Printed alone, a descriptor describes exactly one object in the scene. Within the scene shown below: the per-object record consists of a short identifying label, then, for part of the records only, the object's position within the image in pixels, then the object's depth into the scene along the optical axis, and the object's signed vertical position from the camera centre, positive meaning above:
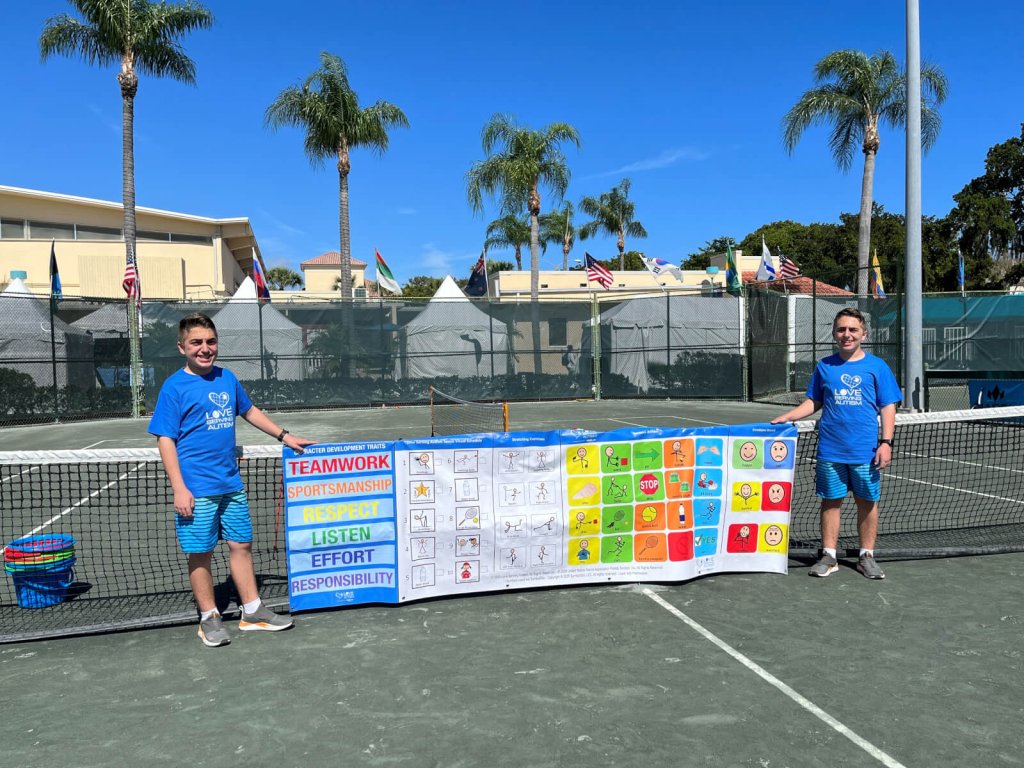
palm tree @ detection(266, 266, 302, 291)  99.31 +10.88
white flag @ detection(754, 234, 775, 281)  31.31 +3.57
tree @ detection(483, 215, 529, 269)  49.81 +8.73
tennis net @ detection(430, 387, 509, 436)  12.44 -1.05
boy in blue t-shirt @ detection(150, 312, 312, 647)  4.27 -0.56
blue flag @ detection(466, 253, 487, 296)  30.57 +3.15
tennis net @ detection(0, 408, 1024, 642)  5.08 -1.59
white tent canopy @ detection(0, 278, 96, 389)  19.86 +0.52
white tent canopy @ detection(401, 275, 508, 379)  23.97 +0.55
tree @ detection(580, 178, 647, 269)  57.12 +10.88
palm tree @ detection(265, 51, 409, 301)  27.77 +8.91
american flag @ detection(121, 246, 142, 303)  21.03 +2.22
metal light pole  12.91 +2.15
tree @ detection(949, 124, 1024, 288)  48.75 +8.94
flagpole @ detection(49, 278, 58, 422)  20.01 +0.04
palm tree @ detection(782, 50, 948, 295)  28.03 +9.37
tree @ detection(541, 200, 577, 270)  59.44 +10.31
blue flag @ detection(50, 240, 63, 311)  25.44 +2.80
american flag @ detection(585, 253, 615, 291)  31.83 +3.56
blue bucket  5.16 -1.51
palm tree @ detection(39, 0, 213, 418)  22.95 +9.89
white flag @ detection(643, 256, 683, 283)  35.94 +4.25
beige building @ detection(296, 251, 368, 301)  90.12 +10.51
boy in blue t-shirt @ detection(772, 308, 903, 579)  5.32 -0.52
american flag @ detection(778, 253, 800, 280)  31.25 +3.53
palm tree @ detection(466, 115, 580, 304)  31.71 +8.08
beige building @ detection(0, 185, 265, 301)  37.50 +6.03
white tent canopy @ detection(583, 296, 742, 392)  24.03 +0.83
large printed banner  5.03 -1.05
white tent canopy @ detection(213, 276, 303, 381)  22.64 +0.68
